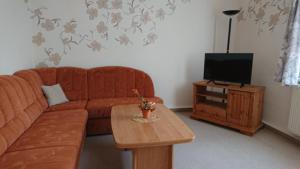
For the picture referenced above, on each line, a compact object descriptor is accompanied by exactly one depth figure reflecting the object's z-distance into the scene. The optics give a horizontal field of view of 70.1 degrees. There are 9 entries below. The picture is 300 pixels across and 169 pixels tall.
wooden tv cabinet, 3.01
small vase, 2.18
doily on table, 2.12
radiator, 2.62
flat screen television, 3.13
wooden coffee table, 1.68
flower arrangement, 2.16
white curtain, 2.55
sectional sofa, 1.57
